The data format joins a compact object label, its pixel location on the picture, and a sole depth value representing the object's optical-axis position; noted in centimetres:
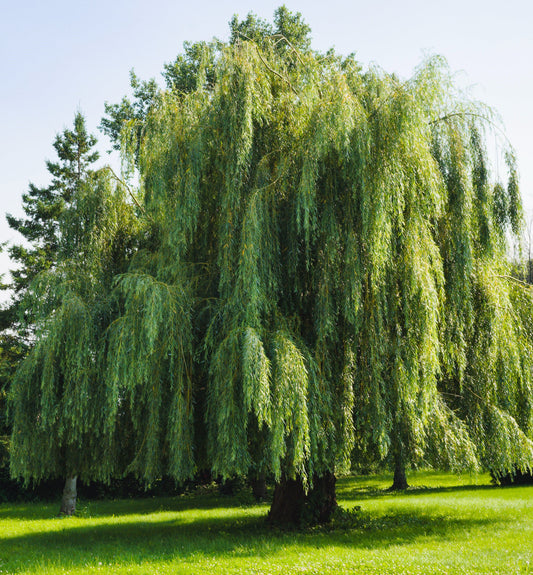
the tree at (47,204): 2206
